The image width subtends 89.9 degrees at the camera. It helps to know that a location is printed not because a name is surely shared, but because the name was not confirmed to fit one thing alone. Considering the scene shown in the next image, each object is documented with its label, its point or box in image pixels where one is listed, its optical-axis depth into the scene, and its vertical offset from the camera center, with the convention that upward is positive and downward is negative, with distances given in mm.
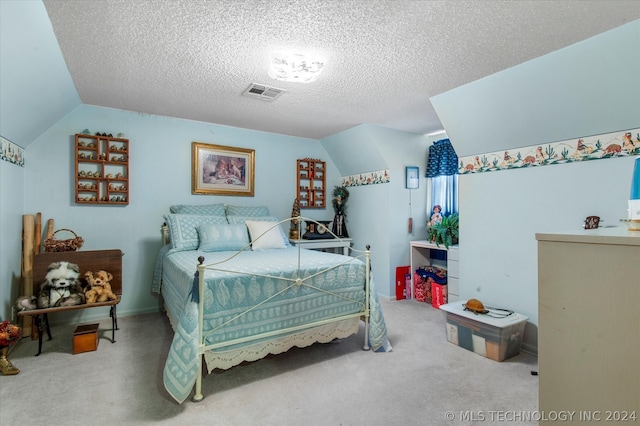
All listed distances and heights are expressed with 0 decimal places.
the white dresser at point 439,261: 3564 -619
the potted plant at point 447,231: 3689 -212
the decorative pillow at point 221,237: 3193 -238
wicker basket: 2885 -263
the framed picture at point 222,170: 3885 +561
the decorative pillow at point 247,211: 3869 +37
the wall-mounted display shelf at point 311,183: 4688 +455
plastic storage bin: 2469 -970
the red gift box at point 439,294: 3775 -960
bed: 1885 -627
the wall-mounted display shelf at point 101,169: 3271 +482
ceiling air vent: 2824 +1119
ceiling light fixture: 2225 +1039
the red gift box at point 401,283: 4230 -922
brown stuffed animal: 2729 -640
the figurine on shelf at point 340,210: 4703 +52
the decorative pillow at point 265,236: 3342 -236
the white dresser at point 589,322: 734 -275
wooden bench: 2592 -479
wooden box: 2514 -991
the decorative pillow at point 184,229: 3209 -149
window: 4156 +505
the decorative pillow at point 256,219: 3652 -60
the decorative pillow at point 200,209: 3625 +61
